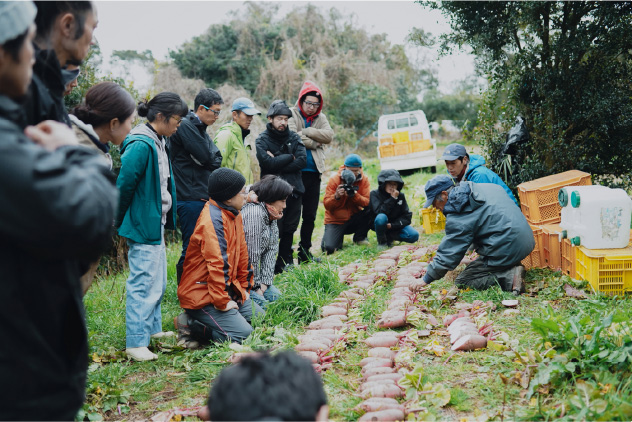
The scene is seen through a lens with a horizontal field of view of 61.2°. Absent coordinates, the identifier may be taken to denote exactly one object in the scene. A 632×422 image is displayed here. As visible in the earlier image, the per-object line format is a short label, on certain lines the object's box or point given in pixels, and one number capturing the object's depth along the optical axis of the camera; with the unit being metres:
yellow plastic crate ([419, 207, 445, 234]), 7.44
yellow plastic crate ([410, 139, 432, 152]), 13.17
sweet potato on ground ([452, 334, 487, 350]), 3.38
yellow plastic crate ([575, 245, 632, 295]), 3.96
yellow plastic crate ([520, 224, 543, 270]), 5.05
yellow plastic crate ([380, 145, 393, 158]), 13.19
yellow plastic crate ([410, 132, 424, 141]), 13.38
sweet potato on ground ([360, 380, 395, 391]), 2.88
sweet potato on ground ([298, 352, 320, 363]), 3.30
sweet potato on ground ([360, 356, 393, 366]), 3.21
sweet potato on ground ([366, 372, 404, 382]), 2.96
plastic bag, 6.30
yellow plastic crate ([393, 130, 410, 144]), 13.40
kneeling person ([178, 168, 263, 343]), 3.84
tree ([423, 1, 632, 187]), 5.70
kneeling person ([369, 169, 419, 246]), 6.93
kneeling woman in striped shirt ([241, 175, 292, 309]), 4.53
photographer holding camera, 6.90
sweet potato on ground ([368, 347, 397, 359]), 3.34
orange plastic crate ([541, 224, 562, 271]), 4.77
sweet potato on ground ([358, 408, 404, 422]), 2.55
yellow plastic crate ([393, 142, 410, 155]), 13.21
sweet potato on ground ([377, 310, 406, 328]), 3.92
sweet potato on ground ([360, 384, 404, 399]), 2.81
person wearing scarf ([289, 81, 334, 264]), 6.32
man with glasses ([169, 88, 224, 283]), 4.71
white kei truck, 13.09
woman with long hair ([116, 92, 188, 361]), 3.73
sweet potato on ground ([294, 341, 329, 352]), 3.44
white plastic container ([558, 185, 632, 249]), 4.06
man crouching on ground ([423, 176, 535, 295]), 4.44
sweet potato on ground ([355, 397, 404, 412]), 2.64
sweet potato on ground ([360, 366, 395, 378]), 3.08
